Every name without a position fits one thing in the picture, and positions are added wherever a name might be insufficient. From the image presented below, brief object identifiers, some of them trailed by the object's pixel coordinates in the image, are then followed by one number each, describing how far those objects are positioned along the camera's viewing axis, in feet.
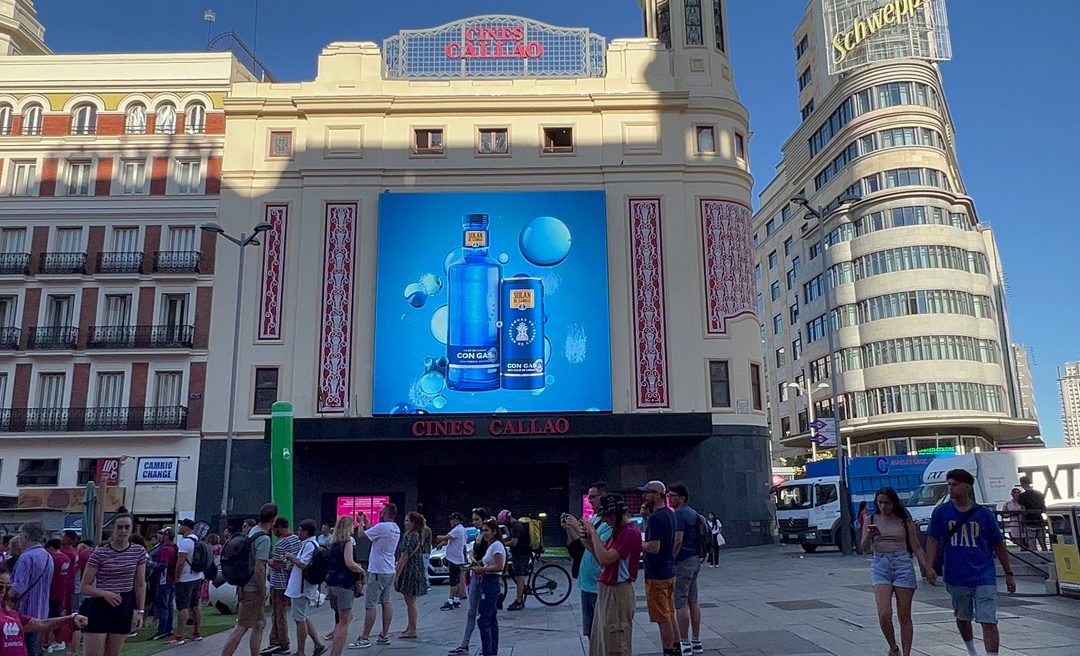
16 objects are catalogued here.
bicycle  57.21
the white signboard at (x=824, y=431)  87.04
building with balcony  113.70
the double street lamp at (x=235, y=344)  92.53
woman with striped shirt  29.45
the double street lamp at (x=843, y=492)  86.43
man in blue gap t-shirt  28.07
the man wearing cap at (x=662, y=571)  30.78
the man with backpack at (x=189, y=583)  46.30
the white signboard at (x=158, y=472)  111.55
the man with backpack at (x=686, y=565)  34.12
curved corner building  177.47
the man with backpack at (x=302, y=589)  36.99
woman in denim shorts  29.76
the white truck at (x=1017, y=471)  90.12
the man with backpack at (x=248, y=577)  35.17
